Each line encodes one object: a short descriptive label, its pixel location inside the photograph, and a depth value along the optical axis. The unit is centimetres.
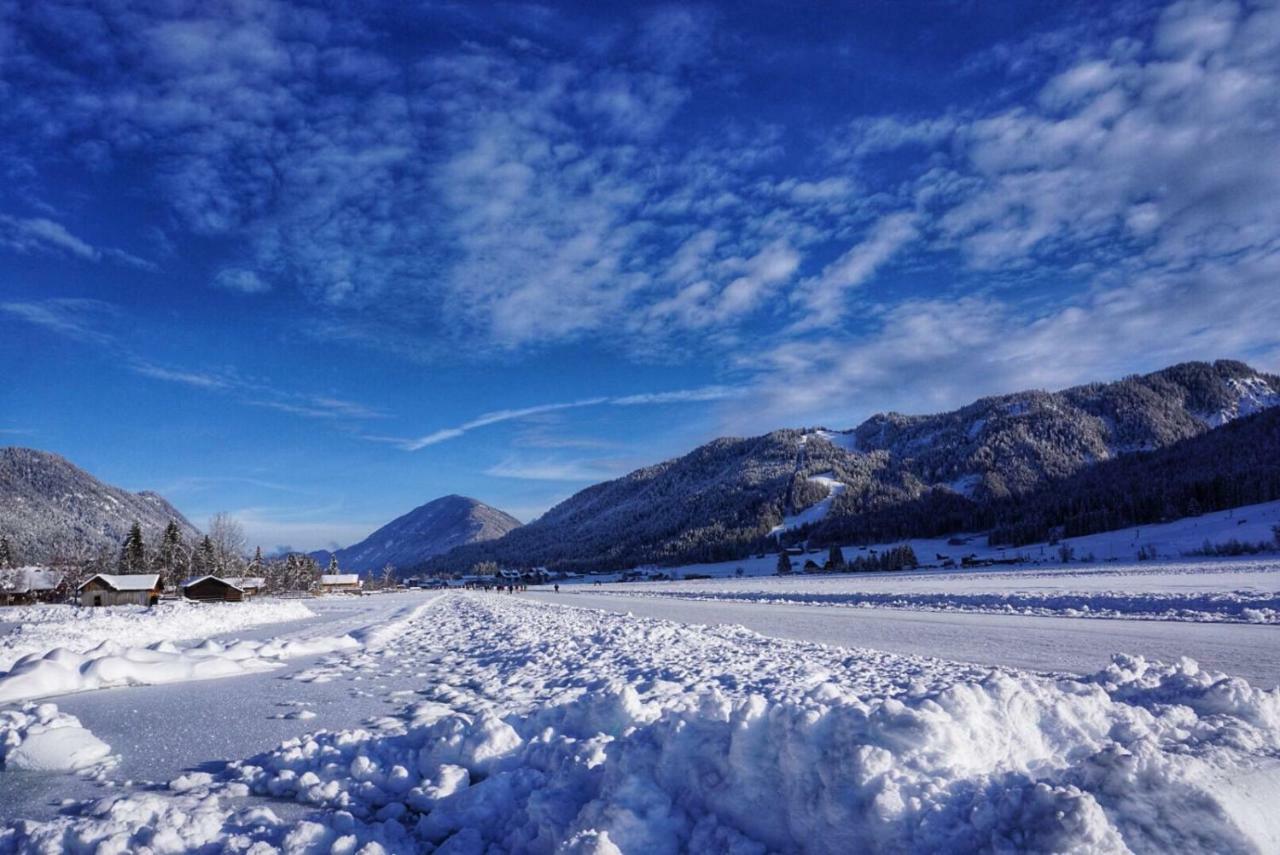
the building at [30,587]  6081
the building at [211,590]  6062
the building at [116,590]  5412
